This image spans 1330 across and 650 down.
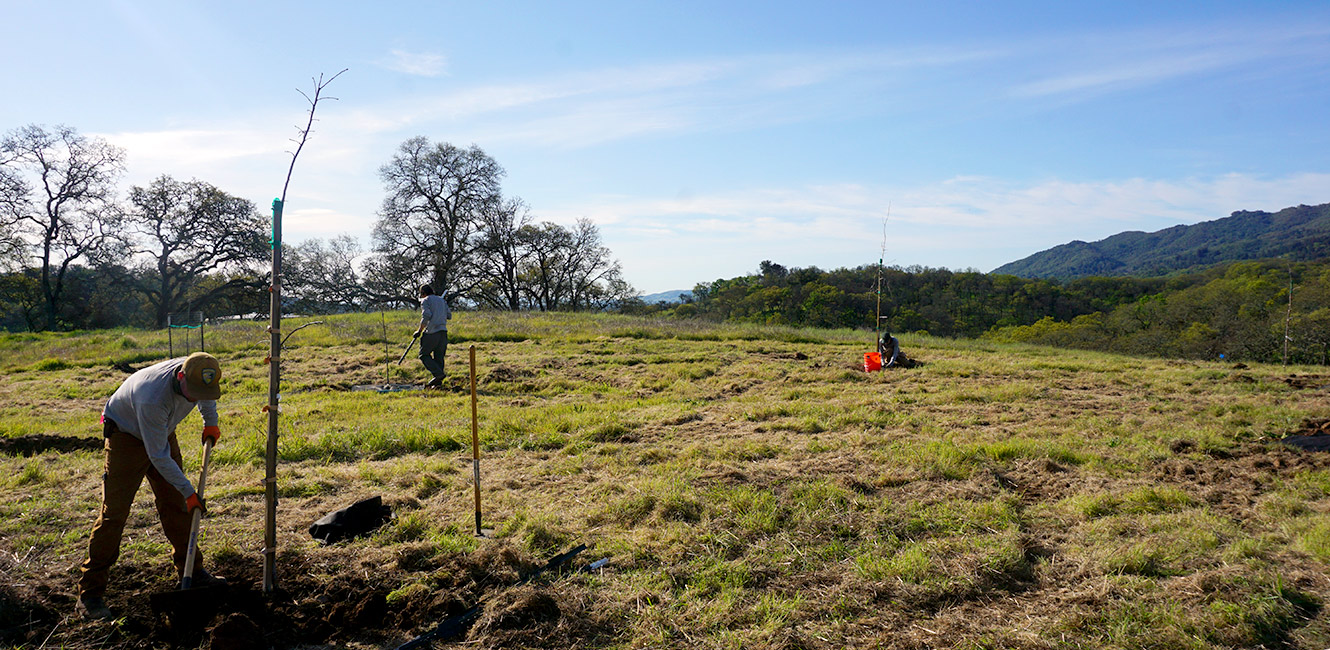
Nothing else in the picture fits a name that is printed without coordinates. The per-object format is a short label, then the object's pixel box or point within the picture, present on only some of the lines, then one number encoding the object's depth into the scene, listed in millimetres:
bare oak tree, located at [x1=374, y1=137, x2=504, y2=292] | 39406
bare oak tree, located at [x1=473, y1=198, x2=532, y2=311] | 43188
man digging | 3633
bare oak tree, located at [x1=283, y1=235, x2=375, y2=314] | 38219
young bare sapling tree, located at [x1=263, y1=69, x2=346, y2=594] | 3637
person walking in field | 12094
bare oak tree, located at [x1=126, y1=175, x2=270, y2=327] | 36000
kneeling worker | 14786
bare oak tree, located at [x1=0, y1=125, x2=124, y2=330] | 31312
